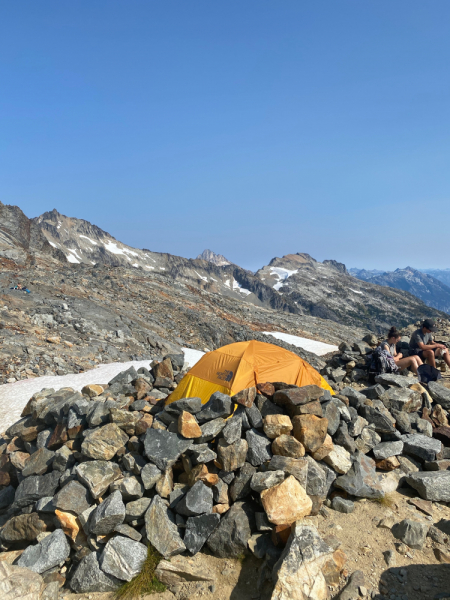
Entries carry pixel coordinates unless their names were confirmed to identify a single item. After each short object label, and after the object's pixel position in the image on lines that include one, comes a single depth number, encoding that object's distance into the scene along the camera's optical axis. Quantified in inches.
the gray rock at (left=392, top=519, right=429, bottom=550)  238.6
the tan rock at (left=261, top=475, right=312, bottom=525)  246.2
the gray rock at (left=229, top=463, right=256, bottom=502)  274.7
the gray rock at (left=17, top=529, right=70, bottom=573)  252.1
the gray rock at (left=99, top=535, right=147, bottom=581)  238.2
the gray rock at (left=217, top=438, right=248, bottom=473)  281.4
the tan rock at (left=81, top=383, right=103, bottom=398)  414.9
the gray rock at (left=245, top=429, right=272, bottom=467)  285.7
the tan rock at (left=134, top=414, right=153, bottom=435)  317.7
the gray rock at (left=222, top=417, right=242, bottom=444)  289.1
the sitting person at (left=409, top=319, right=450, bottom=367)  515.8
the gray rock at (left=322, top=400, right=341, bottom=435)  317.1
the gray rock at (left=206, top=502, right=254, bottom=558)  248.1
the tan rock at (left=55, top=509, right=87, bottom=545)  268.1
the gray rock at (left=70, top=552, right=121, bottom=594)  237.9
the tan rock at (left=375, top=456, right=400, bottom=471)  315.3
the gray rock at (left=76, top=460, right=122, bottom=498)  276.9
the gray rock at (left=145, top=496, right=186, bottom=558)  247.6
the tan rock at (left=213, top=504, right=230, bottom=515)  266.9
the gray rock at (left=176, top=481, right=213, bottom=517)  258.7
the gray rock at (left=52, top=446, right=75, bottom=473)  314.2
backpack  496.1
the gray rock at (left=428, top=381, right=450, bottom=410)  411.6
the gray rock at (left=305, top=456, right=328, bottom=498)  273.4
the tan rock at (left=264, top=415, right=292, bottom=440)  296.0
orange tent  391.5
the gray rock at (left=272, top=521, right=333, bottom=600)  204.4
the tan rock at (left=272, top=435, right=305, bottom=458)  283.9
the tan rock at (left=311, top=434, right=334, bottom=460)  296.4
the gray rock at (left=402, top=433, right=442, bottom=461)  321.7
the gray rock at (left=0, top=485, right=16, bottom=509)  342.6
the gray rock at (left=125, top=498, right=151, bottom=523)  261.1
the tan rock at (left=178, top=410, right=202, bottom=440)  293.4
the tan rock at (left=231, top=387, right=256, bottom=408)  310.5
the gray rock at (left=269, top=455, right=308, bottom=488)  270.2
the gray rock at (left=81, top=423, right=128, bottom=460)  300.4
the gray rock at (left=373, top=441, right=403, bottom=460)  319.6
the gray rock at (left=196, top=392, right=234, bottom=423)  309.7
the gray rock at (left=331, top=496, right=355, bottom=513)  274.0
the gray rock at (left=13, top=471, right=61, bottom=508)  304.5
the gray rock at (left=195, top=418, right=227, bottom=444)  297.3
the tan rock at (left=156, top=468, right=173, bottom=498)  275.0
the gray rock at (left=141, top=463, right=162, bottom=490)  276.5
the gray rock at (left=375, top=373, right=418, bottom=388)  417.4
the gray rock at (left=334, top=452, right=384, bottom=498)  284.2
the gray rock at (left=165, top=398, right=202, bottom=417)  312.5
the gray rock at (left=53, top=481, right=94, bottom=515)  275.4
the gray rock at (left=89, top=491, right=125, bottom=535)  252.4
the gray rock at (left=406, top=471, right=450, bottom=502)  286.0
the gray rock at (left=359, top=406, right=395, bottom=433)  342.6
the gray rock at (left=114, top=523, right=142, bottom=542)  252.8
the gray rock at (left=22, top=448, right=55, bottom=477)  325.7
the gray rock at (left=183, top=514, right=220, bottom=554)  252.5
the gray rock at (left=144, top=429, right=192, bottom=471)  283.1
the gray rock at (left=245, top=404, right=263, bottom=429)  304.2
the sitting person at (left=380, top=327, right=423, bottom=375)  502.6
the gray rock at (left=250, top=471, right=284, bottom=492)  264.1
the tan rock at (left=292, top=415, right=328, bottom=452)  291.9
